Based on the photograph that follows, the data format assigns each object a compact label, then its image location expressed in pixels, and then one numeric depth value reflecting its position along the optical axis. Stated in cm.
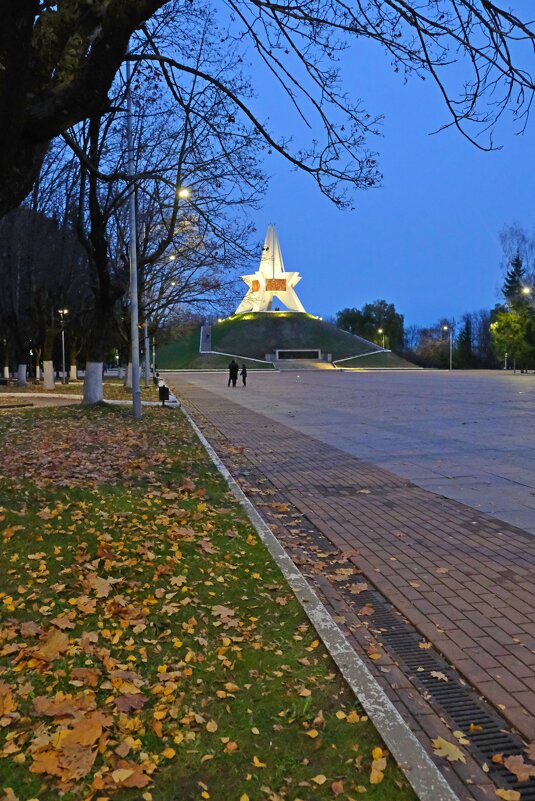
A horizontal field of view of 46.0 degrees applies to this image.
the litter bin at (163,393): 2285
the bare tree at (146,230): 998
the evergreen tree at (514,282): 6476
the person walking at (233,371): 4024
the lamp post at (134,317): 1717
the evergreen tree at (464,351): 10256
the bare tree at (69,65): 469
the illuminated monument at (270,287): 10850
